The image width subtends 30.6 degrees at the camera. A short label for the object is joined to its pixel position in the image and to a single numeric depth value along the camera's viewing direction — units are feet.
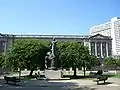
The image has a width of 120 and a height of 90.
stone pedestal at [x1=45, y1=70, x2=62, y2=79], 105.21
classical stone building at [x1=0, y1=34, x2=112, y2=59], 409.69
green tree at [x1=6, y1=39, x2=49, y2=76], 129.59
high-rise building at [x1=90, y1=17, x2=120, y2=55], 520.01
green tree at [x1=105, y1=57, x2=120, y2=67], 326.65
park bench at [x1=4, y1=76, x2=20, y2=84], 86.83
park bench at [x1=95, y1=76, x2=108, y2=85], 87.98
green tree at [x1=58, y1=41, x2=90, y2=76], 130.72
